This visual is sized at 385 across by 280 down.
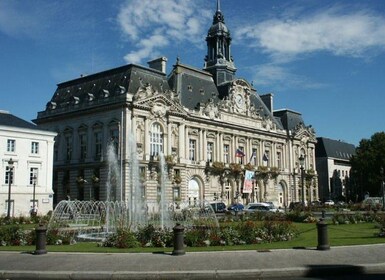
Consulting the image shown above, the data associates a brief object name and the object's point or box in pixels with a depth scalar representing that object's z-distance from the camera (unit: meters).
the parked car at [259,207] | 52.72
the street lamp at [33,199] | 46.68
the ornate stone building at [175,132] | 59.09
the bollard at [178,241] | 17.48
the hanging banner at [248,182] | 64.91
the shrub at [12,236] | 21.77
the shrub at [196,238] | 20.31
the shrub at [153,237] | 20.61
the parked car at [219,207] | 56.34
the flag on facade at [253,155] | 75.03
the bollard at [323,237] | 18.28
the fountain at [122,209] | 28.39
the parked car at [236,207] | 56.18
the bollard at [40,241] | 18.31
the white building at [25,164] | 49.59
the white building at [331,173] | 104.06
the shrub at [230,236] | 20.72
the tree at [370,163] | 88.25
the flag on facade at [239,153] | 69.00
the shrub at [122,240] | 20.33
